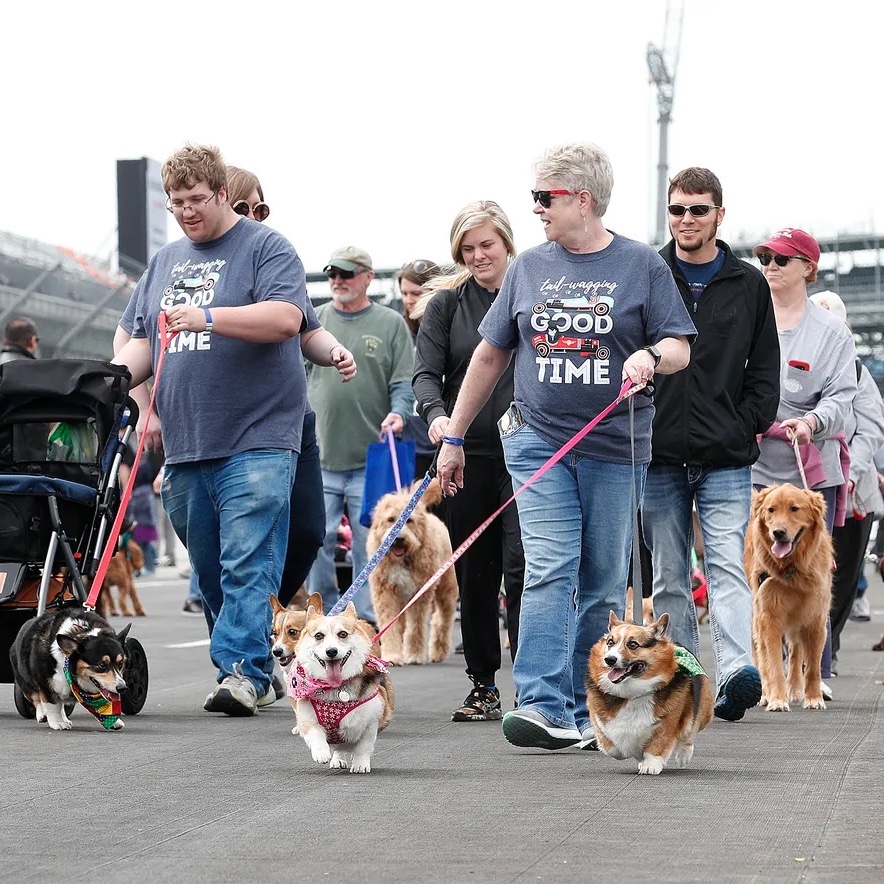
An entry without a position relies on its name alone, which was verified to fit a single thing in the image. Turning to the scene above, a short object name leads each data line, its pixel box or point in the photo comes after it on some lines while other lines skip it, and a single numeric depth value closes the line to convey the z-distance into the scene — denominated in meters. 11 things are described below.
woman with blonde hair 15.12
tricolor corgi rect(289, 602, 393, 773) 11.62
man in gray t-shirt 15.22
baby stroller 15.06
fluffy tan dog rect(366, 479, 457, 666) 22.05
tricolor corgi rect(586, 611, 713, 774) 11.70
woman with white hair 12.51
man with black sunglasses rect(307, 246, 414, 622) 22.22
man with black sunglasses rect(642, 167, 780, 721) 15.02
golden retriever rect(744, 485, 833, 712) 16.61
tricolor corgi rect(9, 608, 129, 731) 13.91
